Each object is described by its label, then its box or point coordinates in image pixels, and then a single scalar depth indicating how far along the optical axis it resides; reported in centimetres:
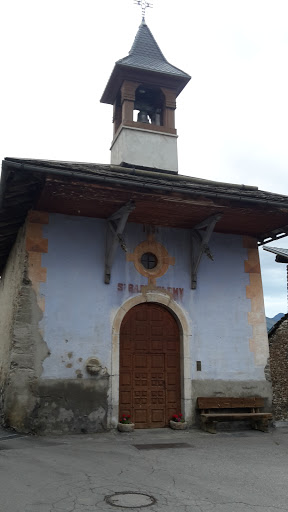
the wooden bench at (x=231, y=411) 841
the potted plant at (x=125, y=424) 802
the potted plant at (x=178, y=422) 841
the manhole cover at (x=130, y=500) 408
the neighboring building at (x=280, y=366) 1538
